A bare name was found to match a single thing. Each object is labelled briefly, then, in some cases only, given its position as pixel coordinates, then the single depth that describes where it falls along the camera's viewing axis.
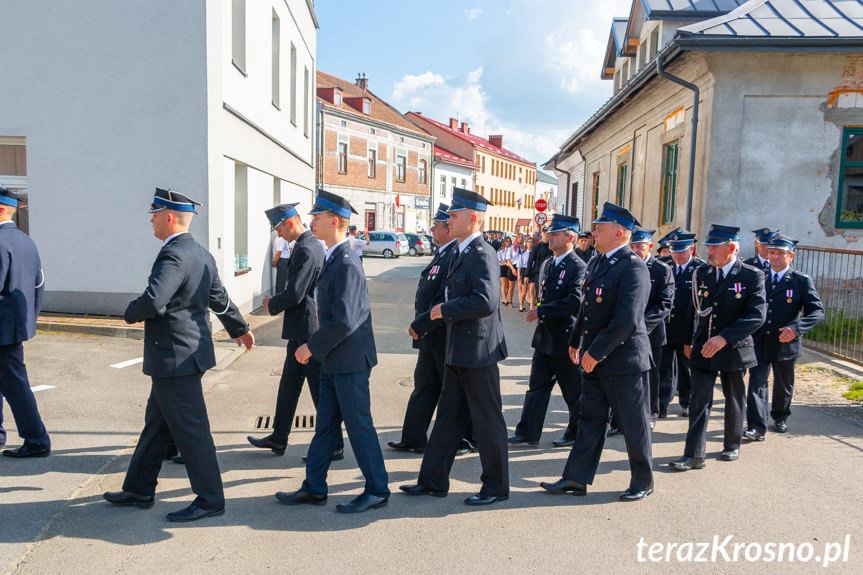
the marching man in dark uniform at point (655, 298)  6.17
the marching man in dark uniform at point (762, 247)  6.93
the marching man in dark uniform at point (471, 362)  4.45
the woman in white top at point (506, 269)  16.80
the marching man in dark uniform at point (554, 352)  6.04
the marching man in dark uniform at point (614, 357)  4.61
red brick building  44.44
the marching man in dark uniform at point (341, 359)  4.32
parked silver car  41.38
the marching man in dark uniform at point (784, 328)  6.44
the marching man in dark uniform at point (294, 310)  5.32
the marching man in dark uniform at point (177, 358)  4.07
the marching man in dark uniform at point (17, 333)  5.19
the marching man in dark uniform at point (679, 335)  7.07
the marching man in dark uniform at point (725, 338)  5.42
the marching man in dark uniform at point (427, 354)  5.36
